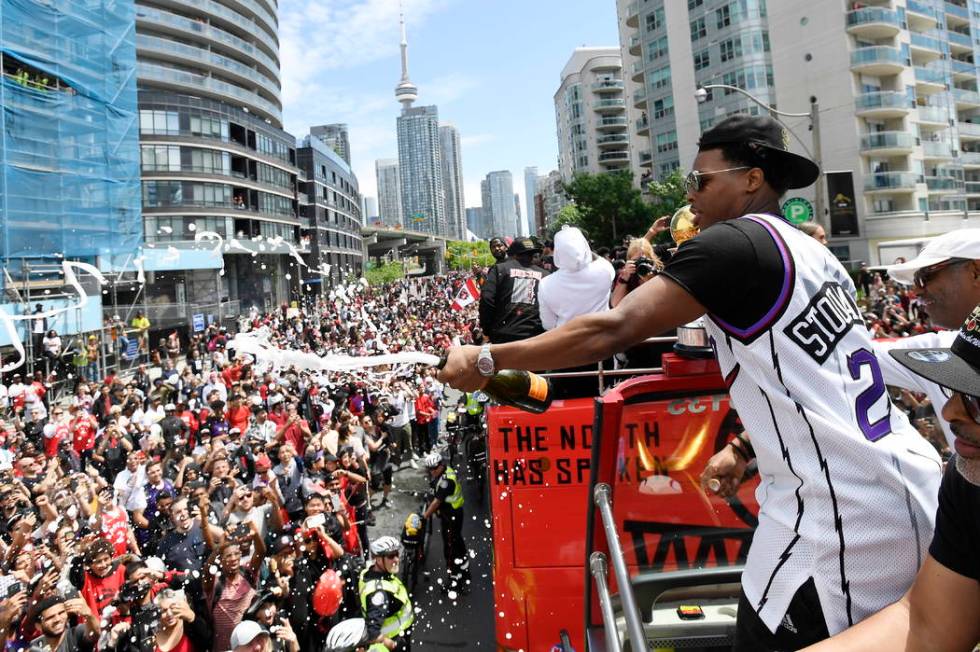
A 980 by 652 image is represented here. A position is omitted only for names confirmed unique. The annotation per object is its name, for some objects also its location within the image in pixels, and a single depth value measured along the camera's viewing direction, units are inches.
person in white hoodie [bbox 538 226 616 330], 164.6
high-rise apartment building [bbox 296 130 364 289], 2974.9
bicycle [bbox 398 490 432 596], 322.3
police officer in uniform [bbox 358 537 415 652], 226.1
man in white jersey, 60.4
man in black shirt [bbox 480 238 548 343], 197.3
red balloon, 255.3
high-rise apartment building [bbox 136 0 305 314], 2023.9
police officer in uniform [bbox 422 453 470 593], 335.3
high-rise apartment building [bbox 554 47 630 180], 3521.2
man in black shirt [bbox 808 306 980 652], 49.0
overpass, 4495.6
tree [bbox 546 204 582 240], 2196.2
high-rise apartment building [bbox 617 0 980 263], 1638.8
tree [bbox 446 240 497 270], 5322.8
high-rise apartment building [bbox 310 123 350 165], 7354.3
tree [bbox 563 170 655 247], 1787.6
